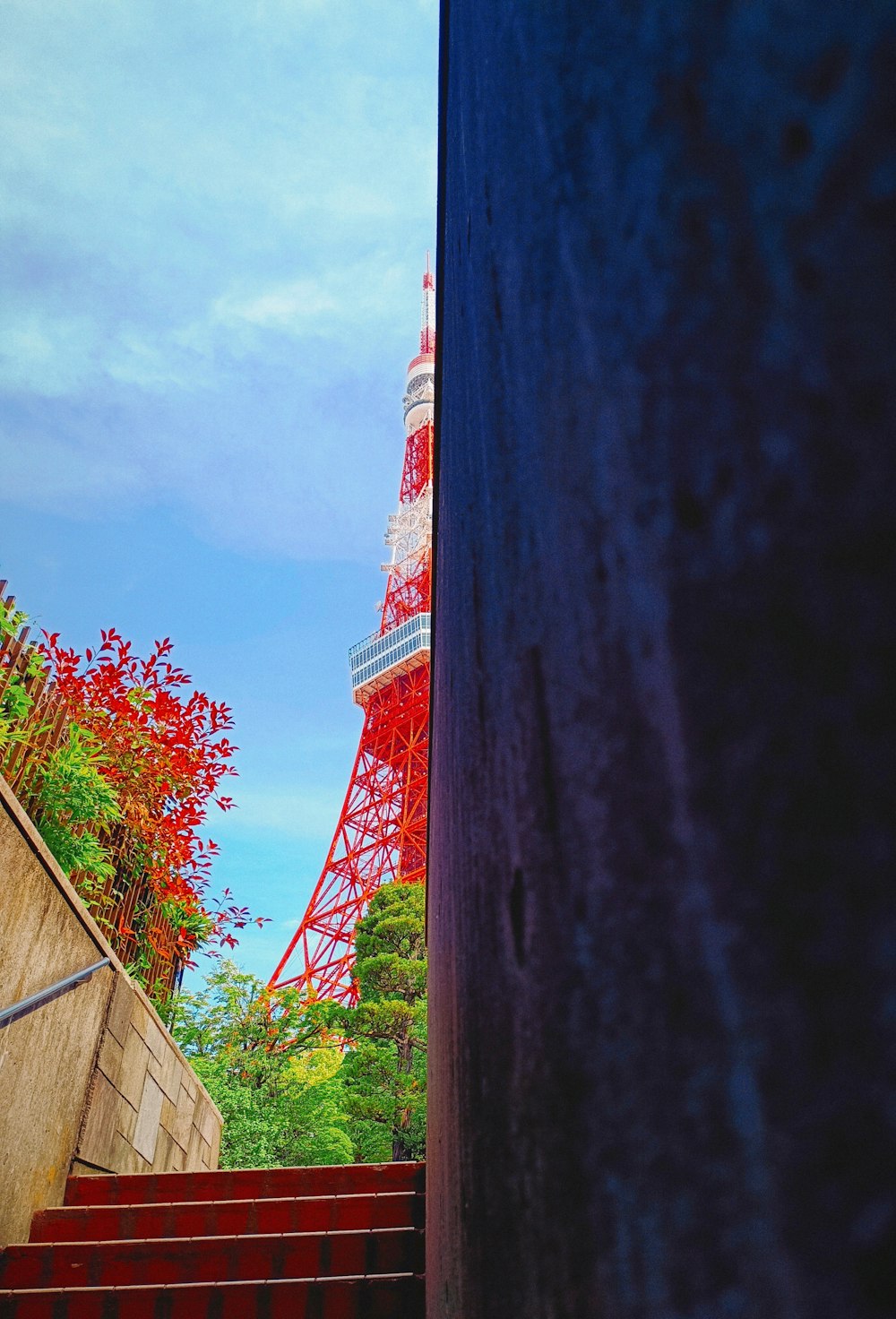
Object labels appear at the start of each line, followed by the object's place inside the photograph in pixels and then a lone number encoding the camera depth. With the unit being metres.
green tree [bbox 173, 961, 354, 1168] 9.43
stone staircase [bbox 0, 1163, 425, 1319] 2.79
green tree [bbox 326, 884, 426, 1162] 12.62
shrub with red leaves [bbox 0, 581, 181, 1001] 4.34
